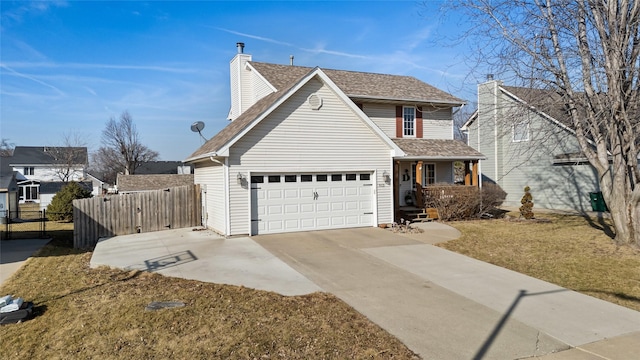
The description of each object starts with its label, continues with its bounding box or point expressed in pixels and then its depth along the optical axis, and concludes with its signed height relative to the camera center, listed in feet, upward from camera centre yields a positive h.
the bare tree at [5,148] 197.34 +17.65
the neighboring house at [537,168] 68.95 +1.06
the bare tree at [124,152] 161.79 +12.32
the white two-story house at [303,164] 44.32 +1.67
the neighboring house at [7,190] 68.16 -1.24
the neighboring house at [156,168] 173.68 +5.63
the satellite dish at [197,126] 67.89 +9.10
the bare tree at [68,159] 166.30 +9.96
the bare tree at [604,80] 35.04 +8.52
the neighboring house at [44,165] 157.65 +8.01
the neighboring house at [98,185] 148.19 -1.38
